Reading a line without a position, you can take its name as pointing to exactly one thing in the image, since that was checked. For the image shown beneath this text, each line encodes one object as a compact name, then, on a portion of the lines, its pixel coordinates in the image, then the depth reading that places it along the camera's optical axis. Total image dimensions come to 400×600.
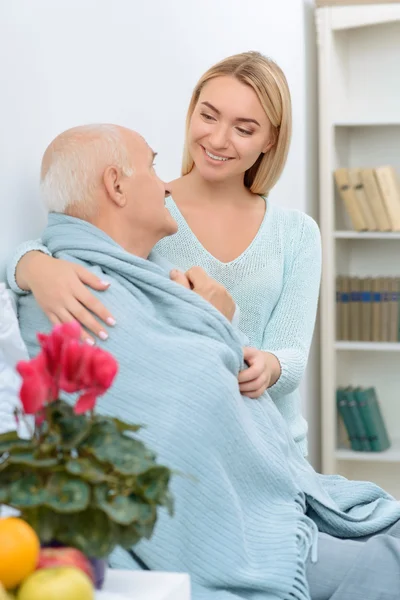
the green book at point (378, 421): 4.24
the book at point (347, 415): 4.22
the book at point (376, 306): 4.24
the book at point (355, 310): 4.24
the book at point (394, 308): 4.23
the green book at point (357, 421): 4.21
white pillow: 1.72
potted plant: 1.11
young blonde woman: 2.28
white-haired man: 1.86
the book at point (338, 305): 4.24
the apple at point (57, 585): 1.03
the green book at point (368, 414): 4.21
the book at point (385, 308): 4.23
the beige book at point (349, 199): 4.16
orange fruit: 1.06
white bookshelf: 4.11
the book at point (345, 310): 4.24
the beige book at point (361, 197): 4.16
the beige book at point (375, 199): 4.15
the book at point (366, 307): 4.24
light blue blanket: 1.67
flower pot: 1.17
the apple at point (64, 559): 1.10
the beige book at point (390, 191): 4.13
